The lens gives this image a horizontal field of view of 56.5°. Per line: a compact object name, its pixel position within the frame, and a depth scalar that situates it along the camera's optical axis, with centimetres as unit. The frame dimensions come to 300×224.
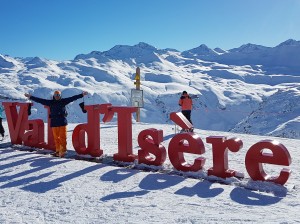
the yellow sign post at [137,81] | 1321
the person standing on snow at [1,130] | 921
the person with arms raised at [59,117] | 671
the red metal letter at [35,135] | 764
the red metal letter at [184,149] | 534
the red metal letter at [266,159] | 469
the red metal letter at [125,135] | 630
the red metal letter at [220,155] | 517
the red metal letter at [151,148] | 585
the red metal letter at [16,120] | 776
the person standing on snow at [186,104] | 1043
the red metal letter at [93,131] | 674
